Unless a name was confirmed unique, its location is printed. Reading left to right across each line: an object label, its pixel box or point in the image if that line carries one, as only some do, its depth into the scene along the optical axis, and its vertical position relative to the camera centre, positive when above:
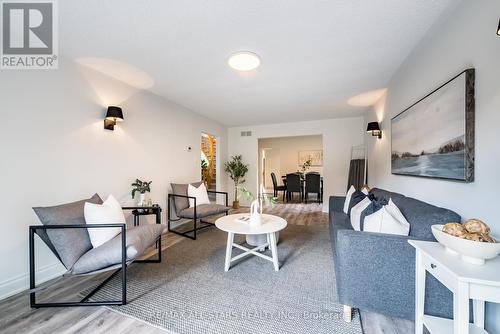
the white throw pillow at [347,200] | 2.83 -0.48
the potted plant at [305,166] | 8.74 +0.02
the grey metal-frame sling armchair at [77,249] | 1.59 -0.69
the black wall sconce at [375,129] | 3.32 +0.62
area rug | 1.46 -1.15
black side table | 2.58 -0.63
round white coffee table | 2.21 -0.71
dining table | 6.78 -0.47
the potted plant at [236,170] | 5.75 -0.10
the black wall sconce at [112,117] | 2.53 +0.63
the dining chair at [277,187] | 6.90 -0.72
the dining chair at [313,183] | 6.36 -0.54
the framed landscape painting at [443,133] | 1.32 +0.28
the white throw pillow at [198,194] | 3.67 -0.52
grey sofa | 1.27 -0.72
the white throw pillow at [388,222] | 1.52 -0.44
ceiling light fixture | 2.12 +1.16
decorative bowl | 0.90 -0.39
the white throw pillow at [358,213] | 1.97 -0.49
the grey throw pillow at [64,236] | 1.62 -0.59
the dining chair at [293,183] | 6.61 -0.55
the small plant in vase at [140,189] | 2.89 -0.33
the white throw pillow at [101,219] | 1.80 -0.51
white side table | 0.86 -0.54
